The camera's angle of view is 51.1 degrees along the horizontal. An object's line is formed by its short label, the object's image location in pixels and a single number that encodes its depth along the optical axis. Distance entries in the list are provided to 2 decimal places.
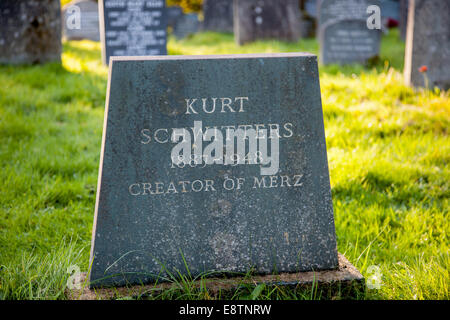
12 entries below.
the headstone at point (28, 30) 6.49
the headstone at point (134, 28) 6.59
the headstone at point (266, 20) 10.41
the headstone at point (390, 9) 20.32
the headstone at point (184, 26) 17.06
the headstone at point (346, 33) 7.36
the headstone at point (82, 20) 11.27
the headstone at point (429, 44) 5.54
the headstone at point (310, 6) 16.27
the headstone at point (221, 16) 15.57
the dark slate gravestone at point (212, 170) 2.14
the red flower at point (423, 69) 5.30
